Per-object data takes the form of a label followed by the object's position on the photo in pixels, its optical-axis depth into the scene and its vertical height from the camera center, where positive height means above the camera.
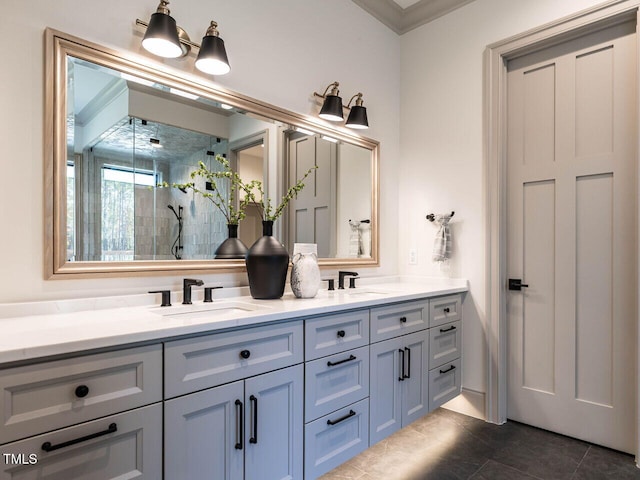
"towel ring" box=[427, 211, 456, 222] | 2.77 +0.16
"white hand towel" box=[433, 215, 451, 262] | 2.65 -0.02
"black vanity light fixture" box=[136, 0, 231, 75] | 1.56 +0.84
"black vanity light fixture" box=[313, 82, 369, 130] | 2.37 +0.83
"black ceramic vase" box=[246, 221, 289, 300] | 1.83 -0.14
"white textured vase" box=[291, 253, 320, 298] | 1.92 -0.19
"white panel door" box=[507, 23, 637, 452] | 2.11 +0.02
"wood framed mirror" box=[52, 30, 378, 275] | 1.48 +0.36
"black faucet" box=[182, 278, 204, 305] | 1.68 -0.23
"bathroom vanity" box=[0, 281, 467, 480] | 0.96 -0.48
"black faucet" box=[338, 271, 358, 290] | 2.37 -0.22
